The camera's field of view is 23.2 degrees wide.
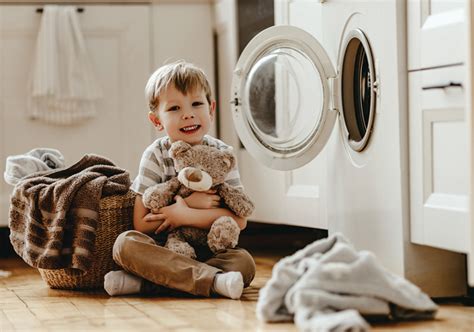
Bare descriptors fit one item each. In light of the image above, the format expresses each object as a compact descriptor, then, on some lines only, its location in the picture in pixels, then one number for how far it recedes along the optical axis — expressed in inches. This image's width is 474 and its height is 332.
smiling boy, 96.5
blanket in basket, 100.1
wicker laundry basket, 102.9
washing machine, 94.4
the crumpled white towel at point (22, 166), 107.7
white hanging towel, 131.2
